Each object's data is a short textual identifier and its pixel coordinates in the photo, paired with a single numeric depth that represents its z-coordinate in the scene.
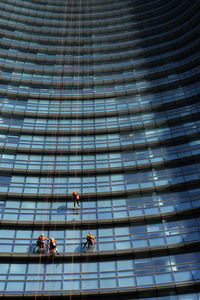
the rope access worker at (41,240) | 27.83
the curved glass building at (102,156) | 27.64
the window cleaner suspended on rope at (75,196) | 31.52
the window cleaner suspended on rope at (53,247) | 27.38
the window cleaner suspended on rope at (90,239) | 28.23
